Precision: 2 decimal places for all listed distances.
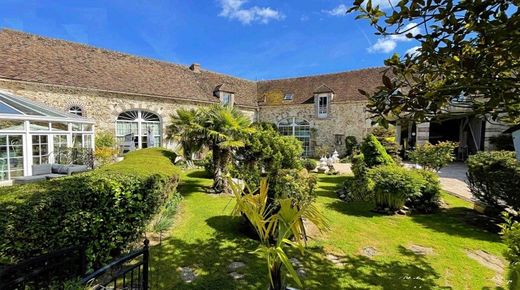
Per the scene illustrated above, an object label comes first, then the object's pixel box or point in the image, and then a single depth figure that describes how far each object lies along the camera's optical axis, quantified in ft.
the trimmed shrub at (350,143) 64.23
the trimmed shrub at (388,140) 41.16
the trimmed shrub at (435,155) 34.65
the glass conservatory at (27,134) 29.91
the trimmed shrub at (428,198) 24.43
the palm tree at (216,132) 27.63
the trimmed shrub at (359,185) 25.50
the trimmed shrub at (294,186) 17.02
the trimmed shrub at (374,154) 30.65
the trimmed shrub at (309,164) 45.61
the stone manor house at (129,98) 34.17
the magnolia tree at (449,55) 5.46
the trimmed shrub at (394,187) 22.82
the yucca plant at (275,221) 9.34
